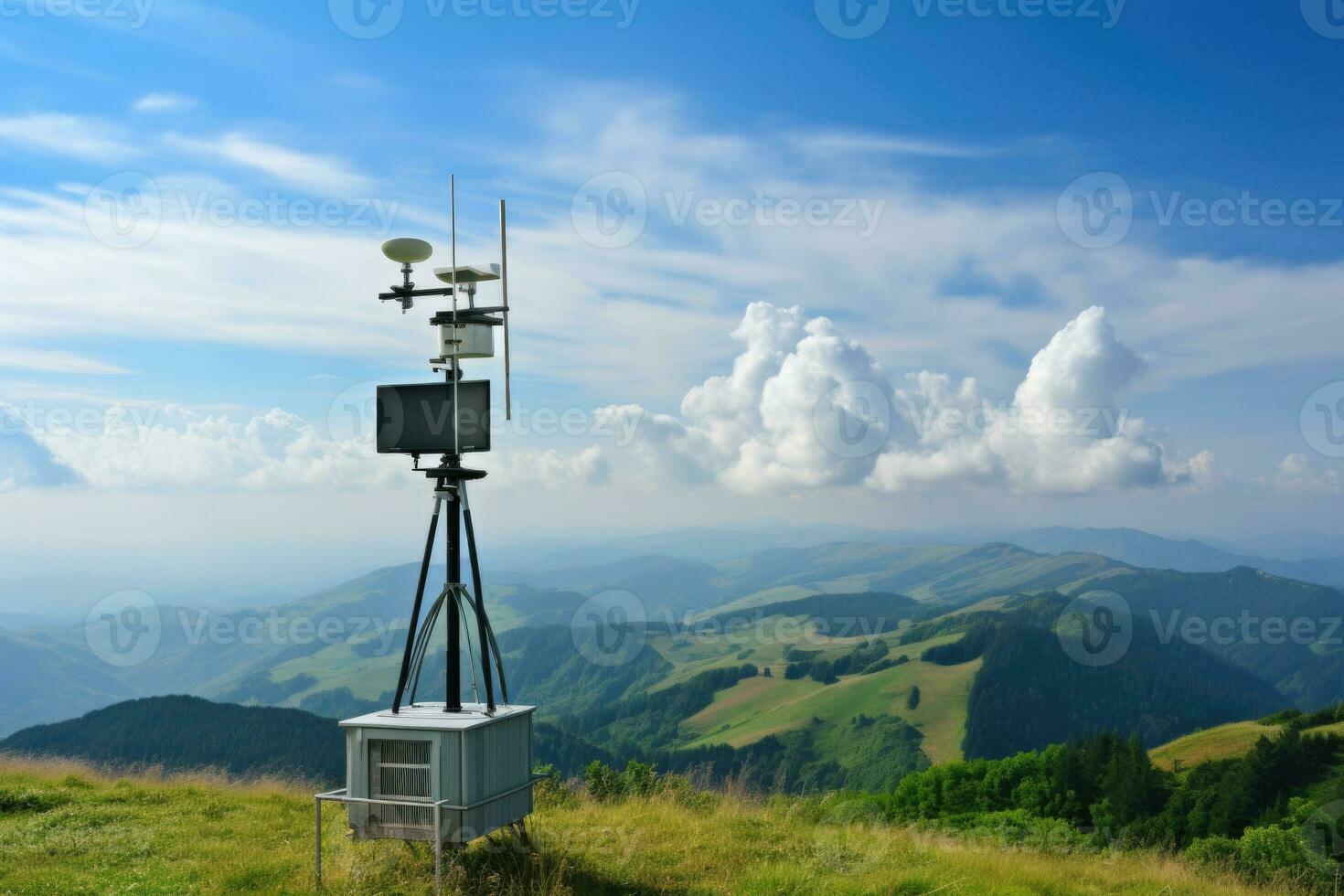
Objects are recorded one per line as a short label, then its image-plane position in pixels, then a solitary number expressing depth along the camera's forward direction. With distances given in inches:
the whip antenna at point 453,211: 470.0
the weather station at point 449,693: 397.7
